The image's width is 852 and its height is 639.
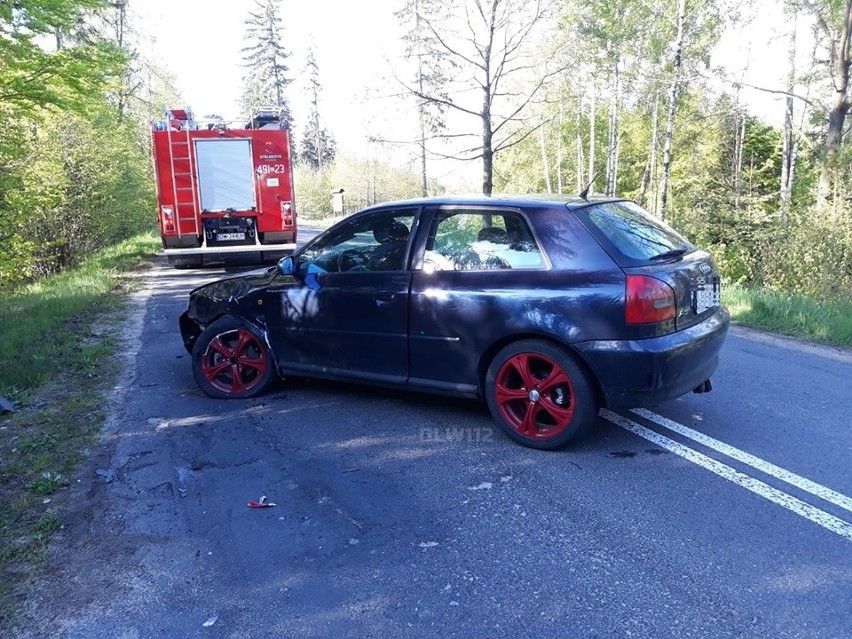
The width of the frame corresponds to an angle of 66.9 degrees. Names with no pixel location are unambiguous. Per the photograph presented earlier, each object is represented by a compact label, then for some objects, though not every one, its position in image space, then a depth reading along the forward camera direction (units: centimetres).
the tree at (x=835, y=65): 1671
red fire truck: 1389
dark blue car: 388
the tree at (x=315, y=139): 6269
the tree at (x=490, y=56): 1280
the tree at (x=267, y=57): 5609
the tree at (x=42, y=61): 845
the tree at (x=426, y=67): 1302
